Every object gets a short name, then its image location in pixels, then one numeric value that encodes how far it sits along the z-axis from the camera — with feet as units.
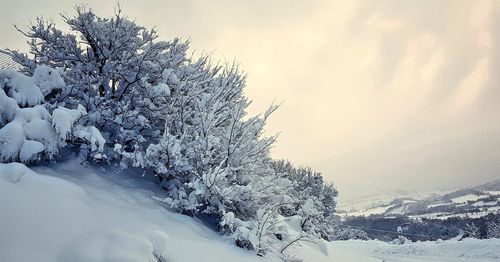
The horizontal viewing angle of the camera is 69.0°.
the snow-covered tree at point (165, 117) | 18.56
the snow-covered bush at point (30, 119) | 15.07
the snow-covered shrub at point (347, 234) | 124.67
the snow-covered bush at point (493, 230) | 116.07
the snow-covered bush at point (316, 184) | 91.86
